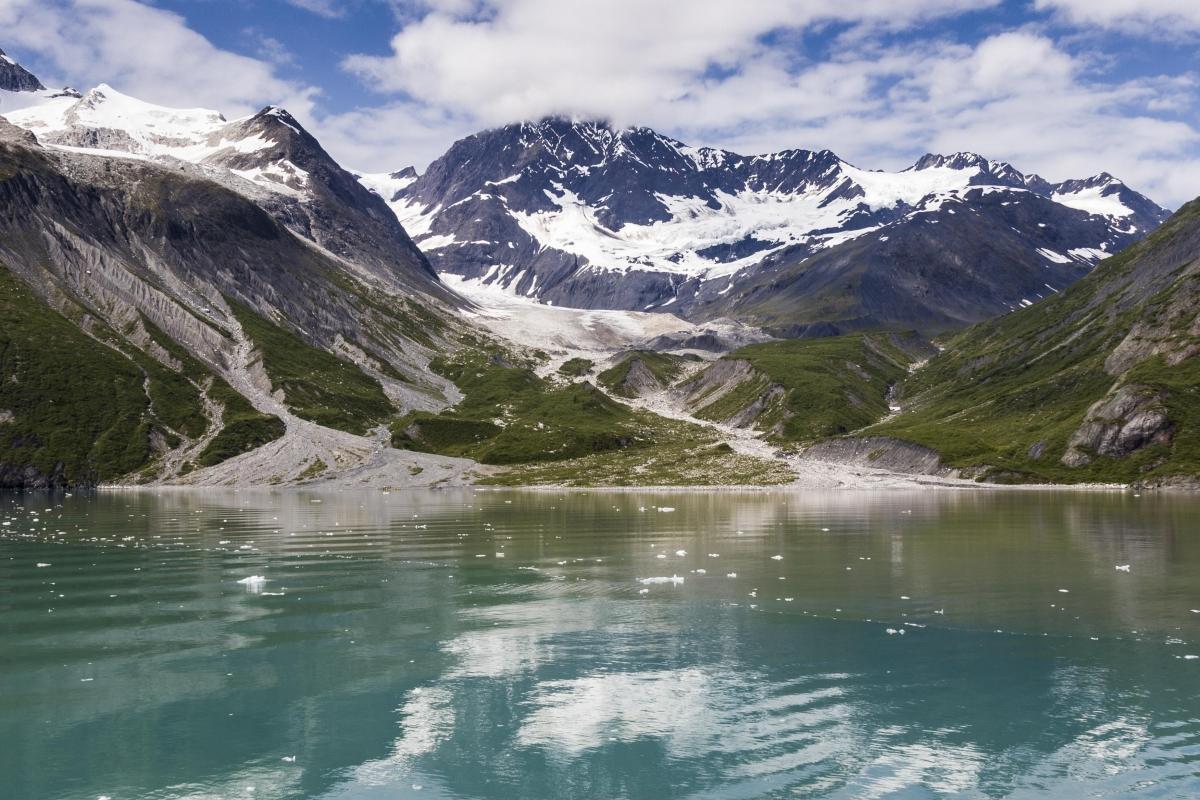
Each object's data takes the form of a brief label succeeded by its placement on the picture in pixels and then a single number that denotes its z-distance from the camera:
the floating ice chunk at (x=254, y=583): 54.22
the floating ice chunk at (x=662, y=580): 55.83
